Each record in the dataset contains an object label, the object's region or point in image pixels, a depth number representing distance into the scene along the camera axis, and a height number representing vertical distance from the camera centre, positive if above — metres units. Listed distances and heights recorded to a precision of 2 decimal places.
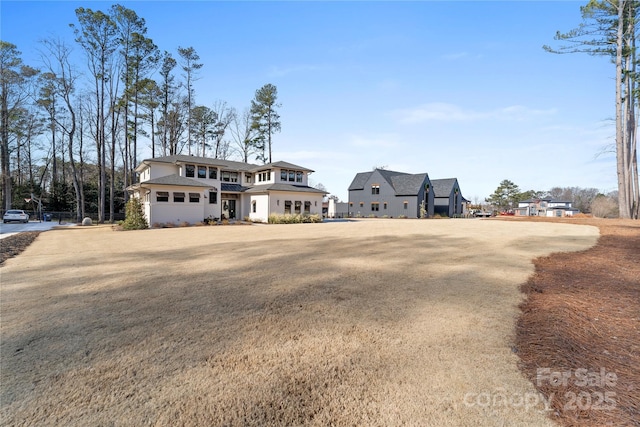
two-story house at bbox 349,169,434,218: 39.69 +2.40
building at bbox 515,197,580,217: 60.41 +0.50
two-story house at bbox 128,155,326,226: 20.94 +1.91
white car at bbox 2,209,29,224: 24.81 -0.10
